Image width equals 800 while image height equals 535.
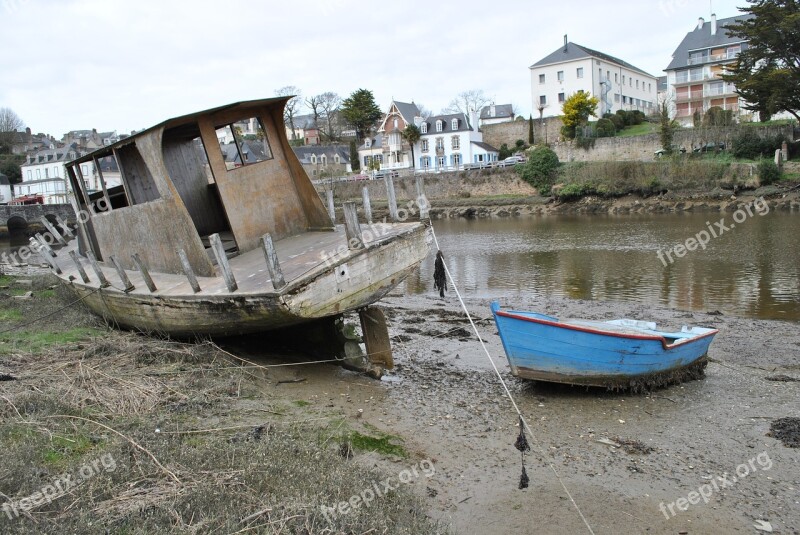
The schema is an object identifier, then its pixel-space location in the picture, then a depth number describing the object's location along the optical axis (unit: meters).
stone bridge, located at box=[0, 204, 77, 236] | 50.53
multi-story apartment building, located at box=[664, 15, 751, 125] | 62.62
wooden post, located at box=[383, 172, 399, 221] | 10.39
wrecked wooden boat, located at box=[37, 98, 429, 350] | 8.80
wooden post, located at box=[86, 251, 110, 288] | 11.59
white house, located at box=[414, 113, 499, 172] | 68.94
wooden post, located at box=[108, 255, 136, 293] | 10.60
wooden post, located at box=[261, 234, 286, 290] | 7.89
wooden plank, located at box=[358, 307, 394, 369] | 10.41
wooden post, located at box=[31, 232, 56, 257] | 14.55
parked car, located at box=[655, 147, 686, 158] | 49.31
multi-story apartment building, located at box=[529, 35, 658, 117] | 68.00
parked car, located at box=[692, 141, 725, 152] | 47.94
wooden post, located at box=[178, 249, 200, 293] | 9.19
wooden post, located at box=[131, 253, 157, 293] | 9.75
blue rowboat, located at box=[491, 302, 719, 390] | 9.02
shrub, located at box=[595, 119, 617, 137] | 55.88
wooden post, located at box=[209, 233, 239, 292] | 8.48
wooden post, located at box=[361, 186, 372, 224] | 11.07
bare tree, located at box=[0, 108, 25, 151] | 91.44
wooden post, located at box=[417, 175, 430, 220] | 10.14
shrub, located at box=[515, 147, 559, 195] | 53.44
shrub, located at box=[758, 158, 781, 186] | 42.25
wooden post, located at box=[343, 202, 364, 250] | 8.74
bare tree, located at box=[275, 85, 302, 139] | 90.51
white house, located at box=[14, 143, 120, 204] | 71.08
